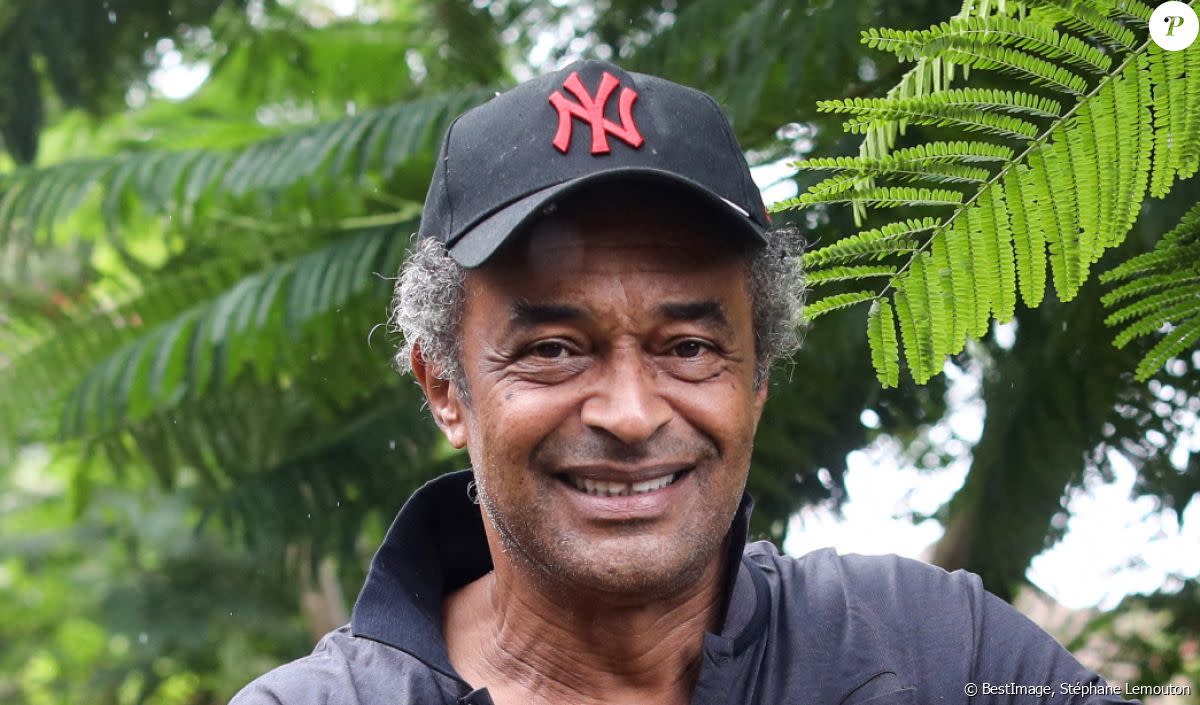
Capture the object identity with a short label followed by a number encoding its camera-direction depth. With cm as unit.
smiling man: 109
